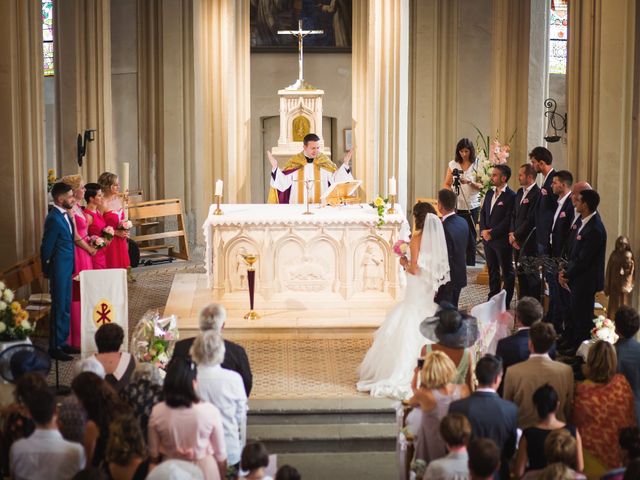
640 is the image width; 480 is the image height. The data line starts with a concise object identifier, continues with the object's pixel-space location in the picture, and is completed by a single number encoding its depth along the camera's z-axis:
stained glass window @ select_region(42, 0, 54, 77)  17.39
